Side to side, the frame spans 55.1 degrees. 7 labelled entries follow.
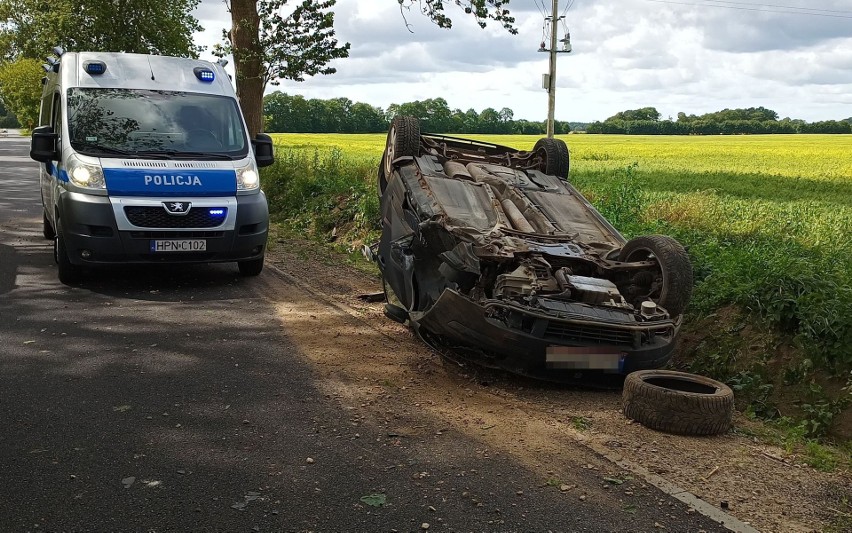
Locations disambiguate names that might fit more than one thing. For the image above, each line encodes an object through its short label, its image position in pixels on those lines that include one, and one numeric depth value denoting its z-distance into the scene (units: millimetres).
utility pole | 33688
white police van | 8727
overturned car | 5949
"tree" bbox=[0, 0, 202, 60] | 24734
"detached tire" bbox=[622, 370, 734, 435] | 5305
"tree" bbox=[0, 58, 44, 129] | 55688
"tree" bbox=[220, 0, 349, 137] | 18344
